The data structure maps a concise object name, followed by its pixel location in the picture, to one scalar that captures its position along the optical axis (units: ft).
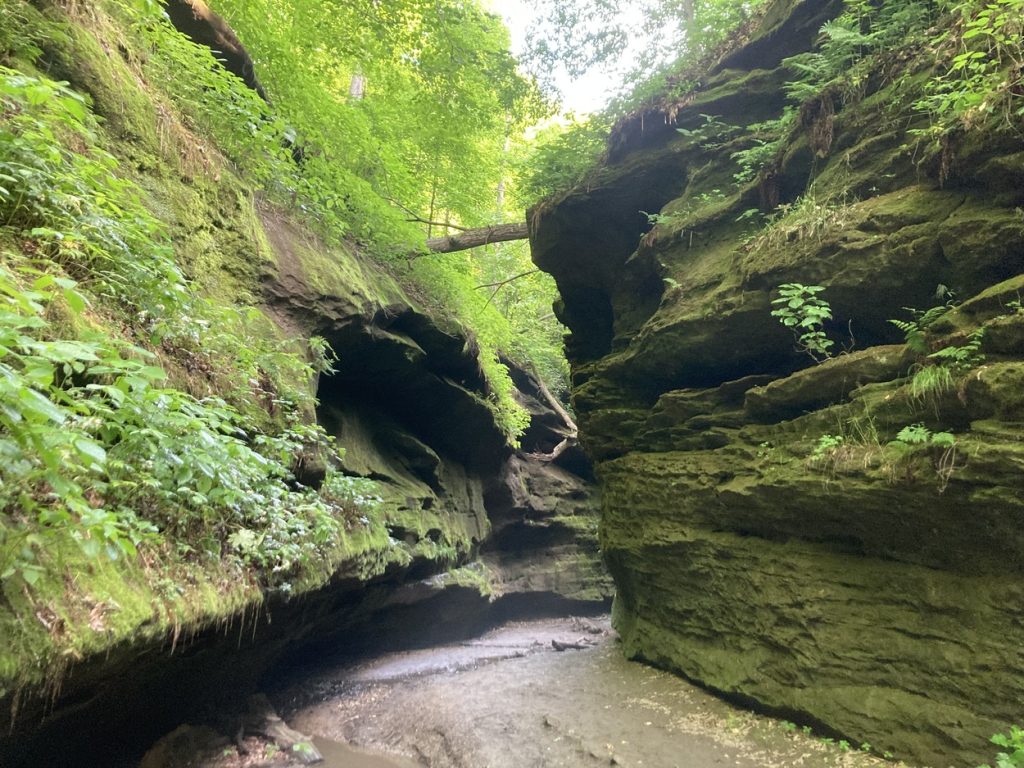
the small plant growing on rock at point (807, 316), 21.33
